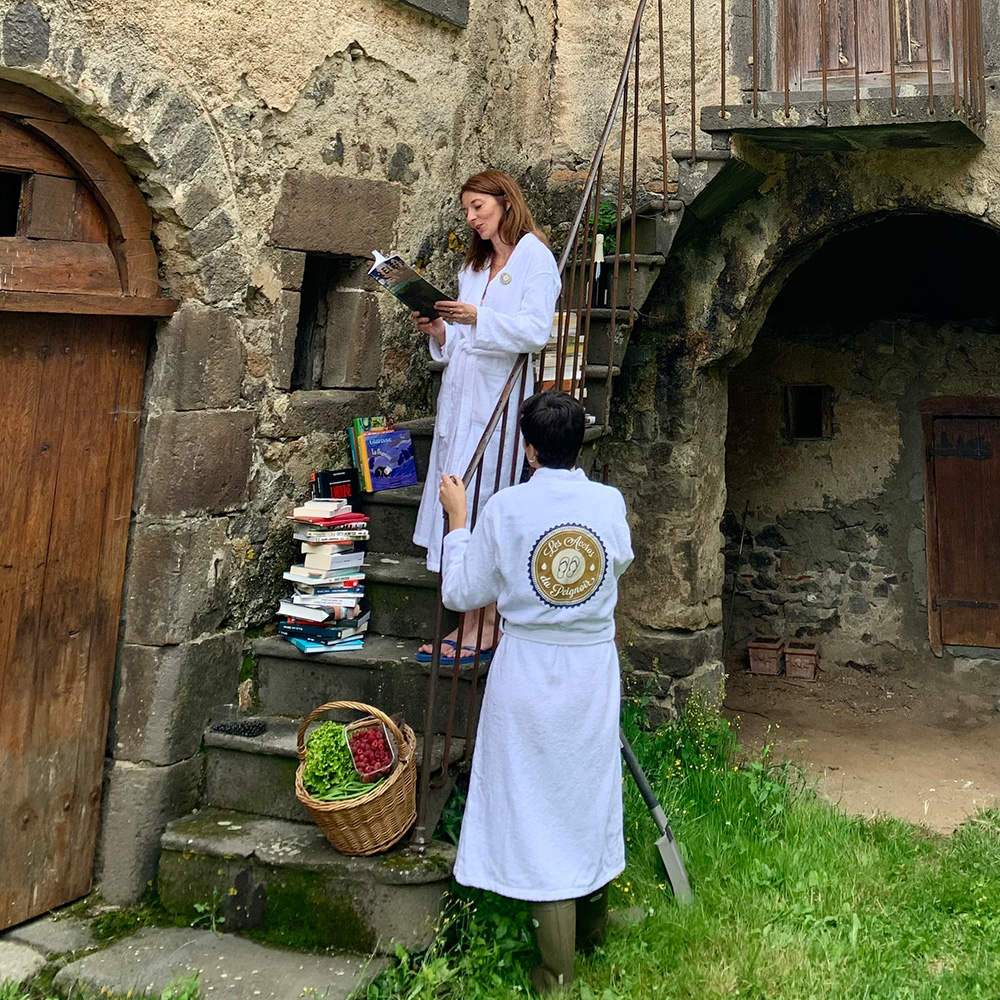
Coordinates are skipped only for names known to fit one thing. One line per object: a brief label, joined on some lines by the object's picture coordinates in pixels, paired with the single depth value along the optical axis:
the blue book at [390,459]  4.70
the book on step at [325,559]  4.27
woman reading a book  4.00
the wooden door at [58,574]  3.55
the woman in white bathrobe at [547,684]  3.12
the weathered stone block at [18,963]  3.36
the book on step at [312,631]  4.21
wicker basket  3.29
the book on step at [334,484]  4.53
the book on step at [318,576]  4.27
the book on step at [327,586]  4.28
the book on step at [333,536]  4.28
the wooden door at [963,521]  7.48
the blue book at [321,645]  4.17
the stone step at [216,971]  3.16
